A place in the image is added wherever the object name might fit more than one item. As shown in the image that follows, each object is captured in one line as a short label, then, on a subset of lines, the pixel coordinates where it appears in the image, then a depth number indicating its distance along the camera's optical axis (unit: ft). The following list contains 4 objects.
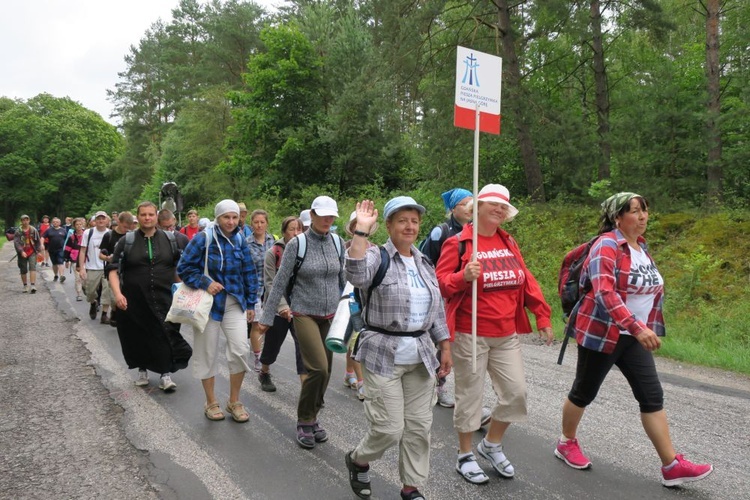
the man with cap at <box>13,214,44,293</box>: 48.88
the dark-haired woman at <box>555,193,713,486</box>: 11.68
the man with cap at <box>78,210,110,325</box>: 32.55
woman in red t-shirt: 12.37
